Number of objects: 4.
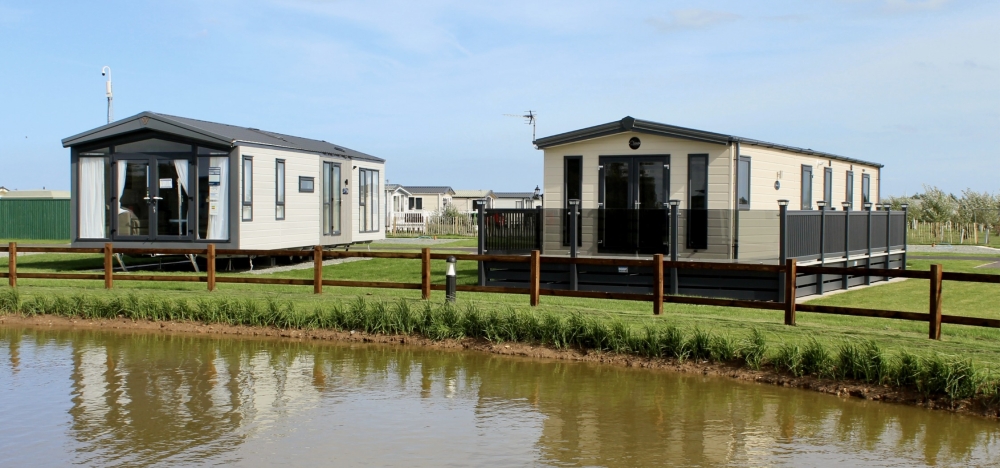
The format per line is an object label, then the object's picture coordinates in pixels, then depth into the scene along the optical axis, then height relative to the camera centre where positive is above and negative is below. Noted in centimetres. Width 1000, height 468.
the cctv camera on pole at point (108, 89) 3116 +417
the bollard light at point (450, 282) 1538 -105
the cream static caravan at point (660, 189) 1823 +61
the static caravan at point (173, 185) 2203 +72
